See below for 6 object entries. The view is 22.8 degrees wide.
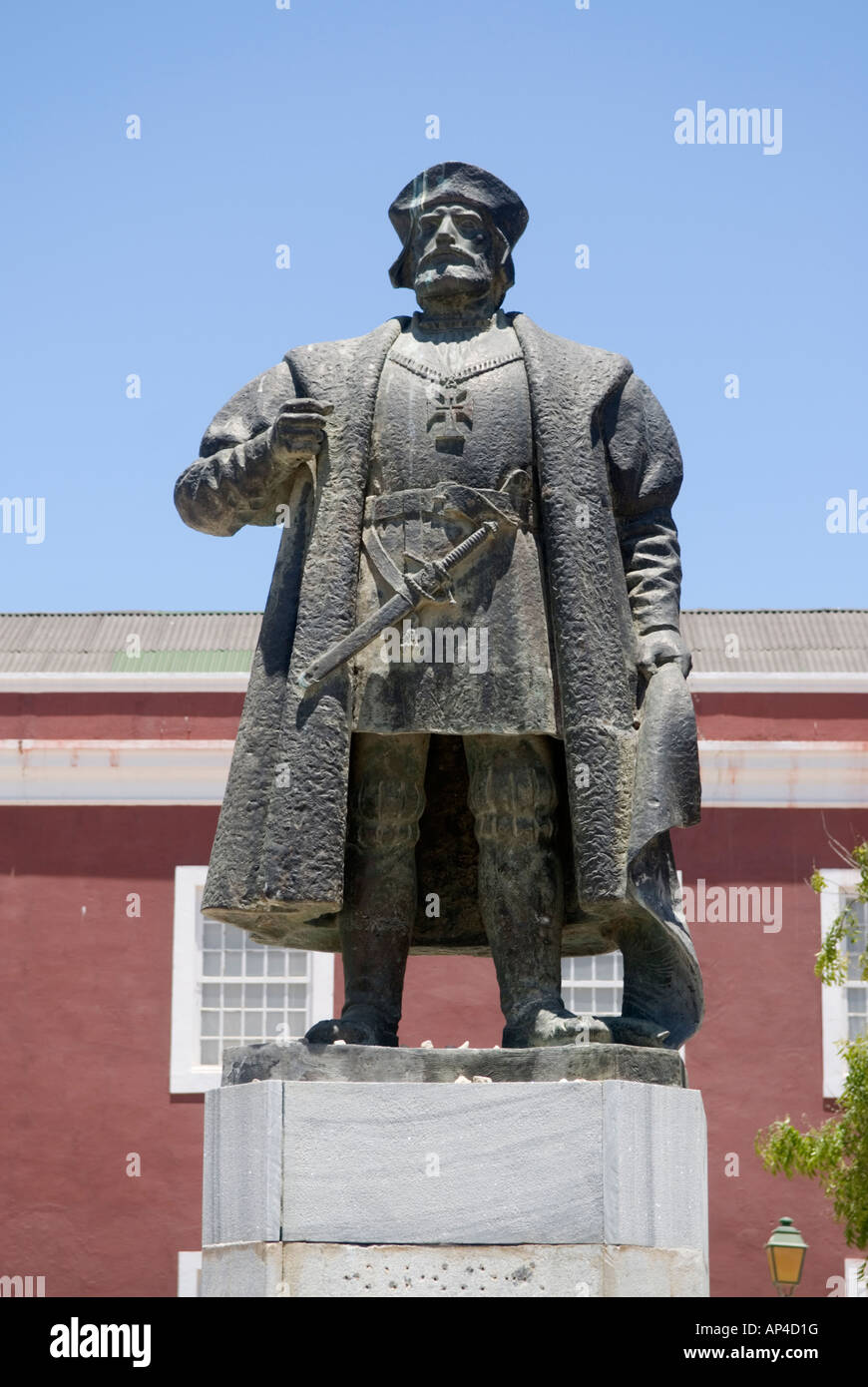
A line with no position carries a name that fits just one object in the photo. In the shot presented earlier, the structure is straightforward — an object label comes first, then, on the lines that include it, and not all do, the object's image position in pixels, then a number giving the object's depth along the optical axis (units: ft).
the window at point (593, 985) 62.49
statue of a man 19.38
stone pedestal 17.53
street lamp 46.29
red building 63.52
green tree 47.75
